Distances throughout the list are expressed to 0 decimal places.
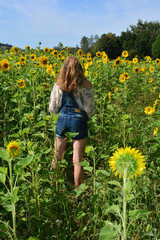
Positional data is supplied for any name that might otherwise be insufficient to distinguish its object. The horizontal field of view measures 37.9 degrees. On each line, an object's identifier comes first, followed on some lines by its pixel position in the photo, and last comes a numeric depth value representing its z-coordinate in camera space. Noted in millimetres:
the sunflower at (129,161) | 1041
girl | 2680
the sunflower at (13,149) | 1422
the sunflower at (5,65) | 4121
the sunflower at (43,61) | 4422
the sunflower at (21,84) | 3690
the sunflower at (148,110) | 3706
